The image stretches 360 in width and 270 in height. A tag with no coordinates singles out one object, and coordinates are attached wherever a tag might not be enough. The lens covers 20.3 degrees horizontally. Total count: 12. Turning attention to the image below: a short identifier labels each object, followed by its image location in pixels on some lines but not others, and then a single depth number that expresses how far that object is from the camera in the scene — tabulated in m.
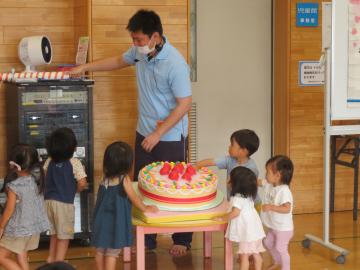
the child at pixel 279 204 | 5.99
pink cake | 5.74
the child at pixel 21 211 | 5.75
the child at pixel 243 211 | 5.70
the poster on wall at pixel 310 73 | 8.46
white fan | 7.18
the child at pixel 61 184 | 6.27
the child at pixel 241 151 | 6.35
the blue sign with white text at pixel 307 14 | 8.35
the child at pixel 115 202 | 5.58
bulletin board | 6.62
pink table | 5.64
